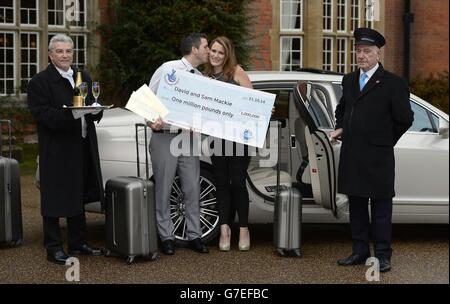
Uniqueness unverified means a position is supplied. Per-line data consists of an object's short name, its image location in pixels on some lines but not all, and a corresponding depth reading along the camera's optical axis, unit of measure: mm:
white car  7391
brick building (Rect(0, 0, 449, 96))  15039
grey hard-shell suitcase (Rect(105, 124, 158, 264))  6770
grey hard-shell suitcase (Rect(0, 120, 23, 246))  7441
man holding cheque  7168
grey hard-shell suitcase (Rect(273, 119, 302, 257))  7043
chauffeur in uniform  6387
